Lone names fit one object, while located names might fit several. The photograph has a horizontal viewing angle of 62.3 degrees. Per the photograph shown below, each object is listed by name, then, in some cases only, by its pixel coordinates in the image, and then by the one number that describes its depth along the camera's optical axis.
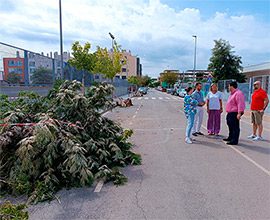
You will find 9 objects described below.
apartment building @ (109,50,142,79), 101.38
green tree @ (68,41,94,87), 15.66
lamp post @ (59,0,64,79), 12.06
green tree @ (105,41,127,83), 24.34
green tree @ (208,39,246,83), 31.58
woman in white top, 7.62
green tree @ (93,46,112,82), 23.34
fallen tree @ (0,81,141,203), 3.70
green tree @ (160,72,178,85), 93.50
